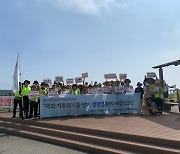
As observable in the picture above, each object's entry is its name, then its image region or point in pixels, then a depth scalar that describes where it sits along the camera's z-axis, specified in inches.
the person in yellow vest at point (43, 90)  292.3
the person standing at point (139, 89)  303.8
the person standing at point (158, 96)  288.1
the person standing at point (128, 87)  298.9
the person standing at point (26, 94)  288.9
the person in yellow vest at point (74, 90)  303.6
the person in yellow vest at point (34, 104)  286.3
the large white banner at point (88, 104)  277.2
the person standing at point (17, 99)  295.7
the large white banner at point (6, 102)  430.3
